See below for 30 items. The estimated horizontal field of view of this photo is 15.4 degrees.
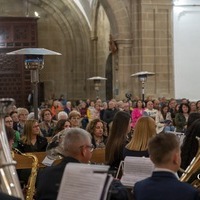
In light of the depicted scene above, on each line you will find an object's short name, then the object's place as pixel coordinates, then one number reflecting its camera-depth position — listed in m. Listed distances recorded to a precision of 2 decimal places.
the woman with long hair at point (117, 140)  7.52
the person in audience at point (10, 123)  10.46
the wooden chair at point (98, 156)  9.24
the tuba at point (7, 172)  2.80
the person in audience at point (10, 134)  6.12
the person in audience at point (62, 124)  10.42
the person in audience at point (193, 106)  16.31
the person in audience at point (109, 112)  16.86
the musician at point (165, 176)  4.03
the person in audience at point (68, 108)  20.32
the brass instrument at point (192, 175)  5.10
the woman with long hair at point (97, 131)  9.74
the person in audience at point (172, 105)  17.24
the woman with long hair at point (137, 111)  16.78
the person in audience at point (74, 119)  11.21
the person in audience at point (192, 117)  9.10
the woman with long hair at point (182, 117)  13.74
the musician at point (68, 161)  4.90
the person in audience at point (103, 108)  18.15
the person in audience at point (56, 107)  19.44
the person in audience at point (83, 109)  21.13
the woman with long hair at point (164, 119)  13.30
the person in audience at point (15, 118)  13.08
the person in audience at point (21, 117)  13.05
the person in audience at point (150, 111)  16.17
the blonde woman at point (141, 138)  6.93
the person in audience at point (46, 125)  12.50
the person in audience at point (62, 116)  12.29
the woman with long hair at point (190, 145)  6.81
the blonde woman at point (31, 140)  9.76
